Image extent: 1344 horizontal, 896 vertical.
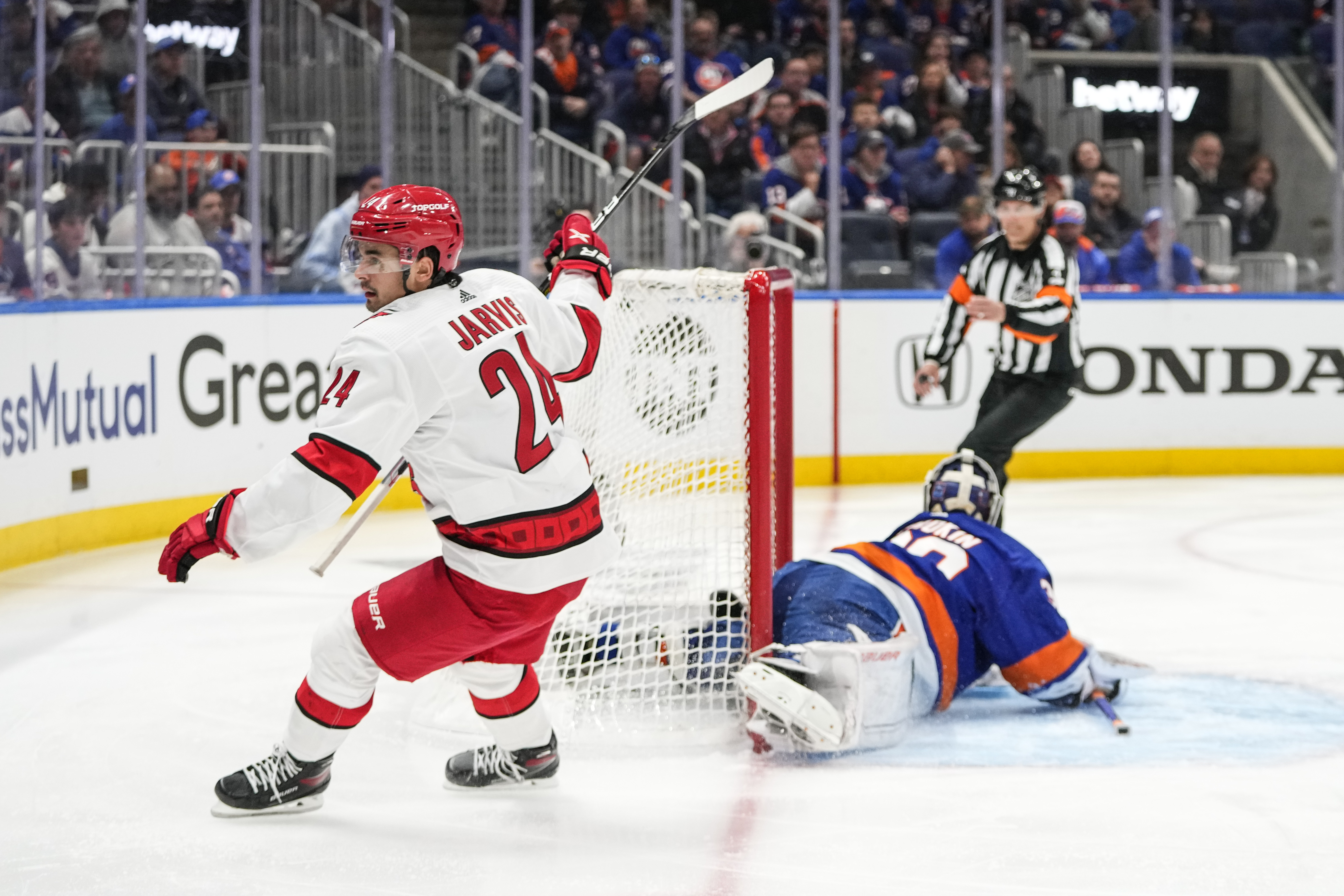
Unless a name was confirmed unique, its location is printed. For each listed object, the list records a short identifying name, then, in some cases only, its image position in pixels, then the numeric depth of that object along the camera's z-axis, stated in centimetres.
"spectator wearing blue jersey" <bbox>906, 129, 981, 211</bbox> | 1625
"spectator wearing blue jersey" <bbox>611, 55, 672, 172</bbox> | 1598
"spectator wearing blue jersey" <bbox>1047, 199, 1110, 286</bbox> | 1584
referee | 975
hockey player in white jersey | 512
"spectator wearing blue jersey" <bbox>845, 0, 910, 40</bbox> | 1639
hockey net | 704
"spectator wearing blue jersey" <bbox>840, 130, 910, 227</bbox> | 1585
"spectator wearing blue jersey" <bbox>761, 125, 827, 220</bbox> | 1562
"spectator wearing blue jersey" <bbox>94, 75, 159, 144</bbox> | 1241
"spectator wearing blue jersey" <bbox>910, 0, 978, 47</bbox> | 1744
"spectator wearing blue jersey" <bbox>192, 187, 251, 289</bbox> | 1316
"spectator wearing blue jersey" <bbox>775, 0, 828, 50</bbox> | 1650
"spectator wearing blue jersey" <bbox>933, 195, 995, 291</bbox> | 1564
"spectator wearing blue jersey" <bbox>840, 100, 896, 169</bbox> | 1590
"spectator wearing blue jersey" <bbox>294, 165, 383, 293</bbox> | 1373
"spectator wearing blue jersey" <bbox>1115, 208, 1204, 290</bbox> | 1612
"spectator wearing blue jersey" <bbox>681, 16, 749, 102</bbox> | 1609
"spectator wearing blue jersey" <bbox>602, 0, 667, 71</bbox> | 1622
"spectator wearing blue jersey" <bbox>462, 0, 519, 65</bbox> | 1519
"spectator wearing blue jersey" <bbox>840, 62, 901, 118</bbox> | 1606
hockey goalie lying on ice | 643
